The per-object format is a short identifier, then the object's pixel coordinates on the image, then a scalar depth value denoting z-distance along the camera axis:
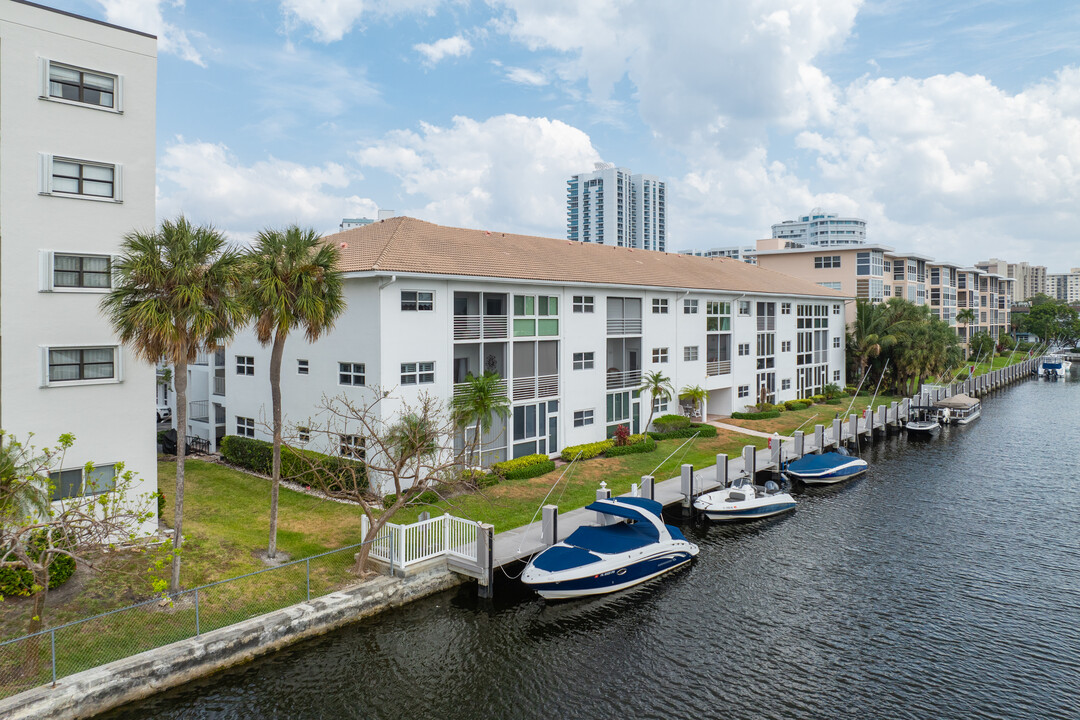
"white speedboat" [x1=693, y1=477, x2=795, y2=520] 27.33
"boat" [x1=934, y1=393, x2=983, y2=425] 52.97
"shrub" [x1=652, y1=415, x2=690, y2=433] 40.44
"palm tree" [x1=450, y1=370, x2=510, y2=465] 28.30
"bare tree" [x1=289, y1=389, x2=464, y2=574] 25.55
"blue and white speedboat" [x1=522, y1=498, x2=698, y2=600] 19.55
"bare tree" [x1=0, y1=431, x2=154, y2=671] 12.28
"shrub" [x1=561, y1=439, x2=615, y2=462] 33.81
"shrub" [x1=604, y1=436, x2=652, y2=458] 35.25
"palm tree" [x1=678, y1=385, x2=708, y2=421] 42.38
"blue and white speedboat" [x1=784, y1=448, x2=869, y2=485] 33.88
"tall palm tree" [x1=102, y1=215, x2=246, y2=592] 16.19
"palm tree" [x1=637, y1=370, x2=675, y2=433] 39.09
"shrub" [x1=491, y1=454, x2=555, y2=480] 29.62
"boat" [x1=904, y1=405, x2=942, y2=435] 48.67
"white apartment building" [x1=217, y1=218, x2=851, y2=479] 27.53
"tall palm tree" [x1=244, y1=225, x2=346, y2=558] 18.62
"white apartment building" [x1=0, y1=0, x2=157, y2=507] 18.25
